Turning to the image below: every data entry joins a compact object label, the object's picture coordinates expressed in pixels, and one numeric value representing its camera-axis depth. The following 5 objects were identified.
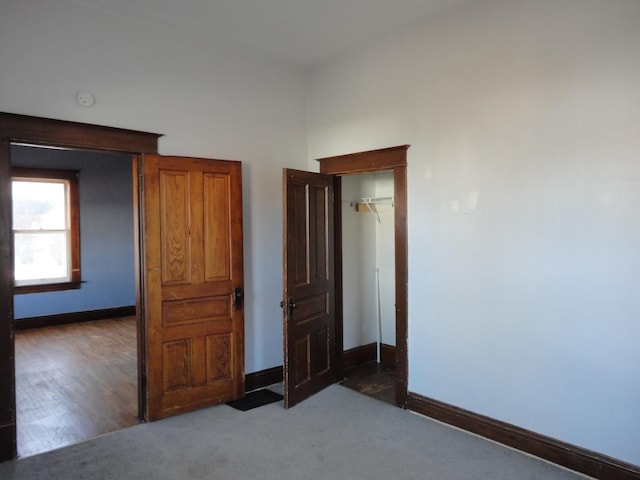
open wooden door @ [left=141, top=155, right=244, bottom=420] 3.46
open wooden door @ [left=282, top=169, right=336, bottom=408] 3.70
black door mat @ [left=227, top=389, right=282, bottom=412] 3.77
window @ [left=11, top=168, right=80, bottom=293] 7.02
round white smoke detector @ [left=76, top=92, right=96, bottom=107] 3.19
